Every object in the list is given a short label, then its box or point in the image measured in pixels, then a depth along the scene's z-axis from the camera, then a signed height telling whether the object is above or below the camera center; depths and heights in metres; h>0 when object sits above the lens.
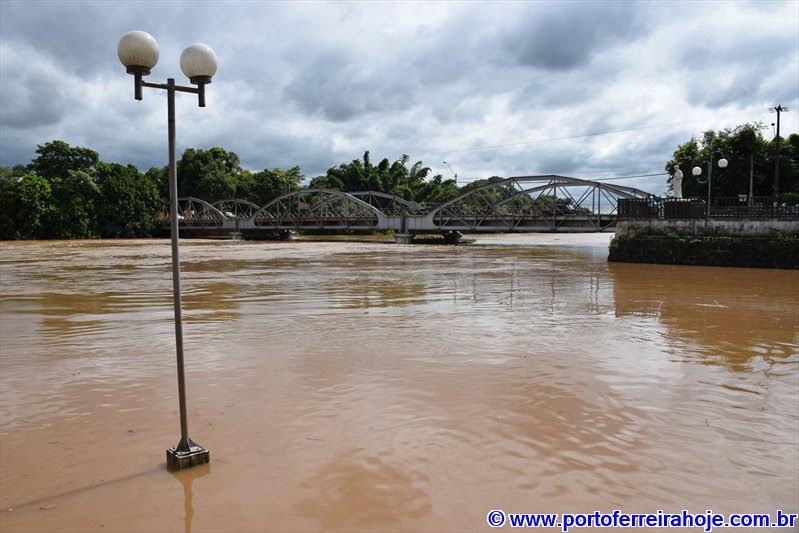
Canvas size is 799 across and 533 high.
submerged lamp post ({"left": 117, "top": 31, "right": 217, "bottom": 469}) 4.83 +1.41
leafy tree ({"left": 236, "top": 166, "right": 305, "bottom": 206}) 95.44 +8.60
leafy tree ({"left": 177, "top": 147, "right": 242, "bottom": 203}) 95.06 +10.07
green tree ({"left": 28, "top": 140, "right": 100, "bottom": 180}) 86.44 +12.00
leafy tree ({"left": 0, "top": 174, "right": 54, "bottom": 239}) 70.50 +3.70
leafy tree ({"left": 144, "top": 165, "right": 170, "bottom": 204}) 96.19 +10.13
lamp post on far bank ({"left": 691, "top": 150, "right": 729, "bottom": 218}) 28.07 +3.22
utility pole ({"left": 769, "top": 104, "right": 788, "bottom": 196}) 33.21 +5.01
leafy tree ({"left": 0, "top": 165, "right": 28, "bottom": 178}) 81.31 +10.73
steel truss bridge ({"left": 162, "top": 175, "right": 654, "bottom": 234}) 54.41 +2.54
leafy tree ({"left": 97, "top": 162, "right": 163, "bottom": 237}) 78.50 +4.86
